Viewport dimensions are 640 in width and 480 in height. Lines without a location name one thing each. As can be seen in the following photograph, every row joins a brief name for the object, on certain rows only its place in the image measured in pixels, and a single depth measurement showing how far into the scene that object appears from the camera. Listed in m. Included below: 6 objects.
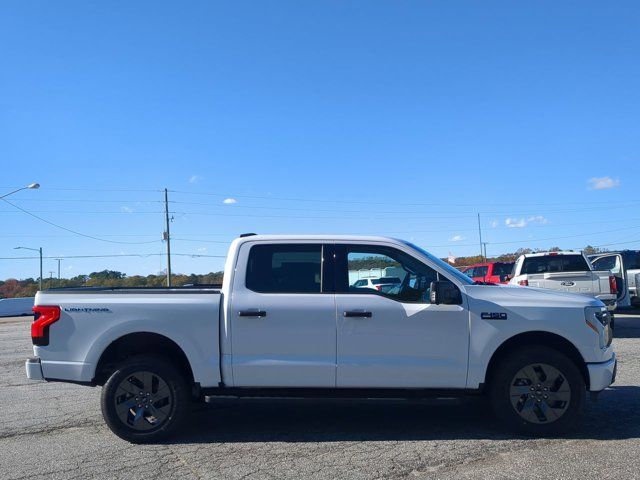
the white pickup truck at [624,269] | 15.52
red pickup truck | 20.44
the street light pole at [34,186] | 31.25
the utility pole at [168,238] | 51.24
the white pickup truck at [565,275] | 13.17
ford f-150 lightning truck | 5.65
